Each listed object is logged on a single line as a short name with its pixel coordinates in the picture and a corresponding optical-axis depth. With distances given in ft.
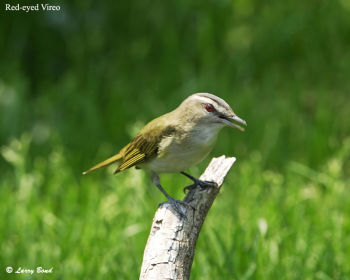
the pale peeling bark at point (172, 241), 20.34
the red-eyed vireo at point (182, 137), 24.95
